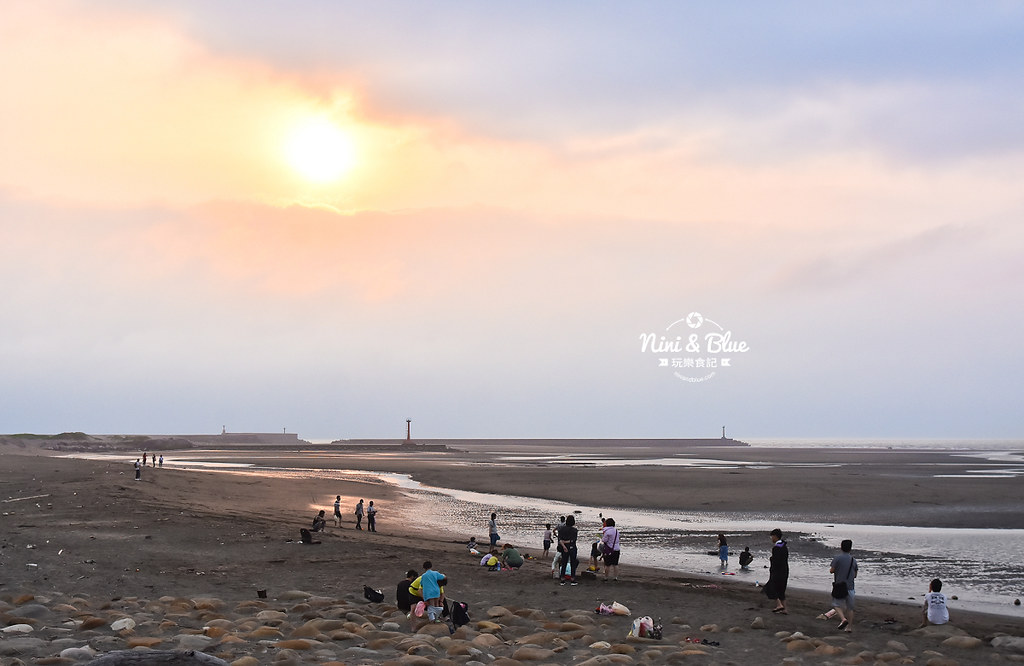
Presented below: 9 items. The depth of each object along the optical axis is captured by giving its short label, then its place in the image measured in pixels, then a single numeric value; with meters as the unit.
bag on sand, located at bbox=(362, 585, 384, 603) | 18.94
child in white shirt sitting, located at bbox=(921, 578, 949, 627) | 17.30
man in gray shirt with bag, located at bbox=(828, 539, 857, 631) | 17.16
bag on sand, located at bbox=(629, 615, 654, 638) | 16.00
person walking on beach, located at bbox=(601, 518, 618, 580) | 21.78
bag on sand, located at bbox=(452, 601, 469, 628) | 16.44
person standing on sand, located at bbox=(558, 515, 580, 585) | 21.47
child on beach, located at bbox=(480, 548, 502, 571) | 23.23
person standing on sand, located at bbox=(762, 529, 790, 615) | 18.62
